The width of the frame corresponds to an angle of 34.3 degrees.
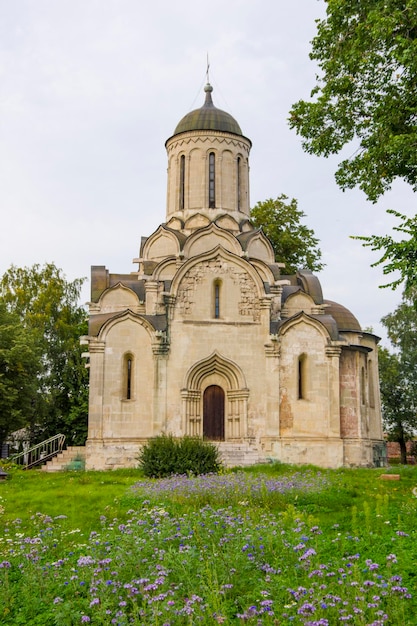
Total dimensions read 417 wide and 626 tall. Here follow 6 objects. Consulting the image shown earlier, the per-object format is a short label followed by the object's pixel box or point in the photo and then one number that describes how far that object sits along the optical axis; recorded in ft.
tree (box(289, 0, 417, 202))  43.47
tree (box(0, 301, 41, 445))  91.61
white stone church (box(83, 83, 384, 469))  74.84
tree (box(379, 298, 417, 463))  128.36
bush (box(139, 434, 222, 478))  58.25
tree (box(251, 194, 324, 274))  109.19
